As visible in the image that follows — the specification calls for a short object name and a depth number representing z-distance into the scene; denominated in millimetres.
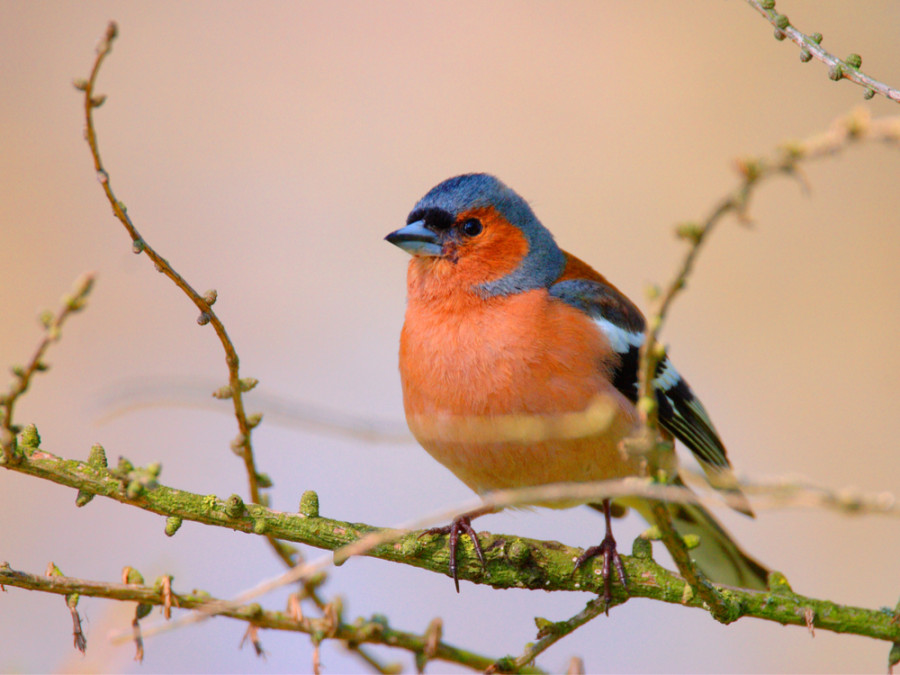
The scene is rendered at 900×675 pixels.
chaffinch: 2189
